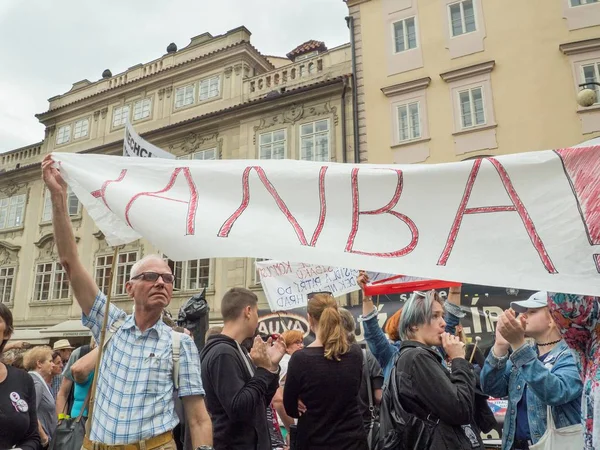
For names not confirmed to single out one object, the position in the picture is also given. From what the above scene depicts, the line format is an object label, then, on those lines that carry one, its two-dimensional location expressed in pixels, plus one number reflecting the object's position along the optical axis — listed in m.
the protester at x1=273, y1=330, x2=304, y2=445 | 4.94
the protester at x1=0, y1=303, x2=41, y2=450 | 2.64
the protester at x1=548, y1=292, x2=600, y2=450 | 1.96
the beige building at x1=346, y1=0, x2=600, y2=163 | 13.27
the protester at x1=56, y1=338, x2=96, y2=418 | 4.44
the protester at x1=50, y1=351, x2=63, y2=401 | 5.37
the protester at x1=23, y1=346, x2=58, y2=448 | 4.11
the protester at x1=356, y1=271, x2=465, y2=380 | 3.74
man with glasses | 2.38
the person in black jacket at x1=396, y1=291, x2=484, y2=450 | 2.60
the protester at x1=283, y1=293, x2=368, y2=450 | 3.13
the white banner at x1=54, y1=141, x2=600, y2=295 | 2.27
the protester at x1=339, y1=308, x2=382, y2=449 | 3.63
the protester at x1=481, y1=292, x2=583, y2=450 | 2.63
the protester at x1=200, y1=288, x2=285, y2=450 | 2.83
